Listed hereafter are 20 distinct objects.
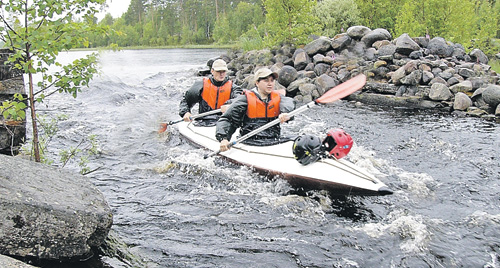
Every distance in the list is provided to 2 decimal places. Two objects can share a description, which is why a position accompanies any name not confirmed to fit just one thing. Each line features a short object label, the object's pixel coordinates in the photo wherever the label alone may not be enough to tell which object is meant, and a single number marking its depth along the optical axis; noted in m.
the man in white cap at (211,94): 6.75
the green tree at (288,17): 14.67
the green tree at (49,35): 3.38
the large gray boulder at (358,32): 13.70
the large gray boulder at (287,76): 11.95
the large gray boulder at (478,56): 11.91
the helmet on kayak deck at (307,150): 4.62
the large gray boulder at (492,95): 8.74
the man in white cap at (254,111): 5.23
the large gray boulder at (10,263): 2.16
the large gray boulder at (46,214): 2.64
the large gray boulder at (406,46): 11.67
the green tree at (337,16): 17.45
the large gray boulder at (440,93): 9.66
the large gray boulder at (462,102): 9.08
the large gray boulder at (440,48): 11.93
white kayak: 4.21
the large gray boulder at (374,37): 13.20
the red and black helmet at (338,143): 4.60
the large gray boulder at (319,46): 13.24
